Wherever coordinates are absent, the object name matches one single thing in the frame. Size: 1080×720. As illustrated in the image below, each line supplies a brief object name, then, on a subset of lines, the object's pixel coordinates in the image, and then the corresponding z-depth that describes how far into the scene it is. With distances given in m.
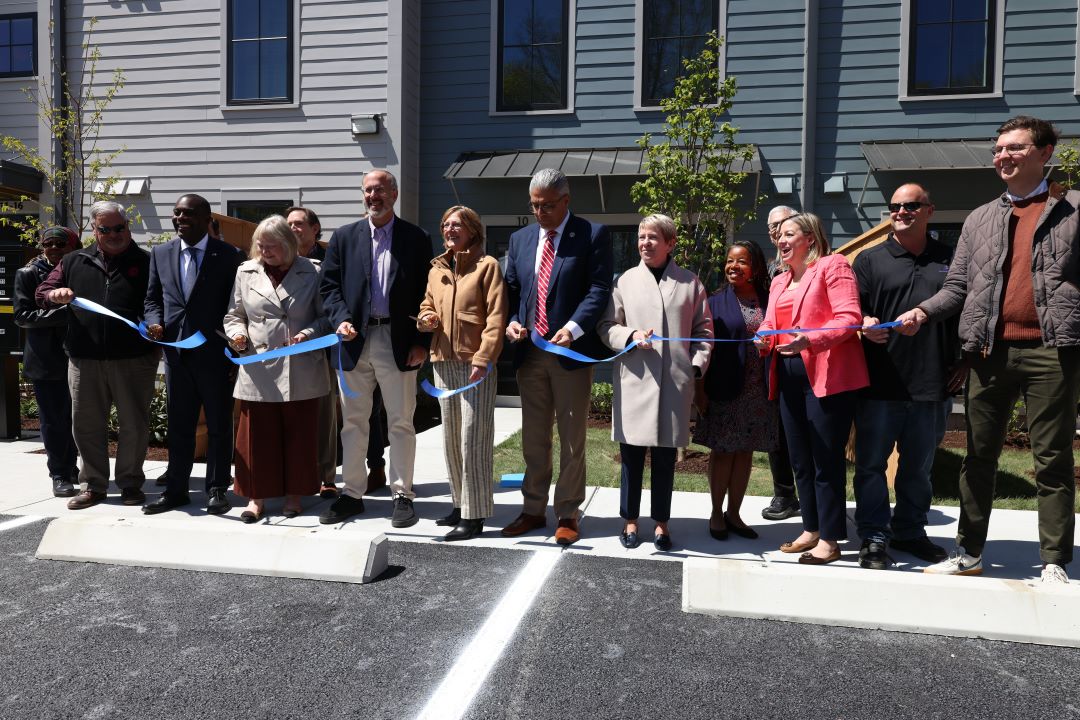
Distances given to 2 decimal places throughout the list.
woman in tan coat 4.74
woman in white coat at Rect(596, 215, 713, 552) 4.55
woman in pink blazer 4.17
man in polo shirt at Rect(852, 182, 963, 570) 4.19
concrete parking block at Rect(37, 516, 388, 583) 4.11
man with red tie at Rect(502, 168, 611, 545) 4.68
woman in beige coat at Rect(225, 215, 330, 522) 5.14
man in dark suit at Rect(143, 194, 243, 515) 5.38
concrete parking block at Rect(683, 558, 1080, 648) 3.43
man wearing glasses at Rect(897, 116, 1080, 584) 3.68
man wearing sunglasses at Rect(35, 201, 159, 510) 5.55
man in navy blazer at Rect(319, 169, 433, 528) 5.00
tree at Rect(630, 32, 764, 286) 7.62
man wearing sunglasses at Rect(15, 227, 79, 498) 5.97
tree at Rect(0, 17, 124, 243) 10.75
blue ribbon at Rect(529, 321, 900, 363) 4.55
